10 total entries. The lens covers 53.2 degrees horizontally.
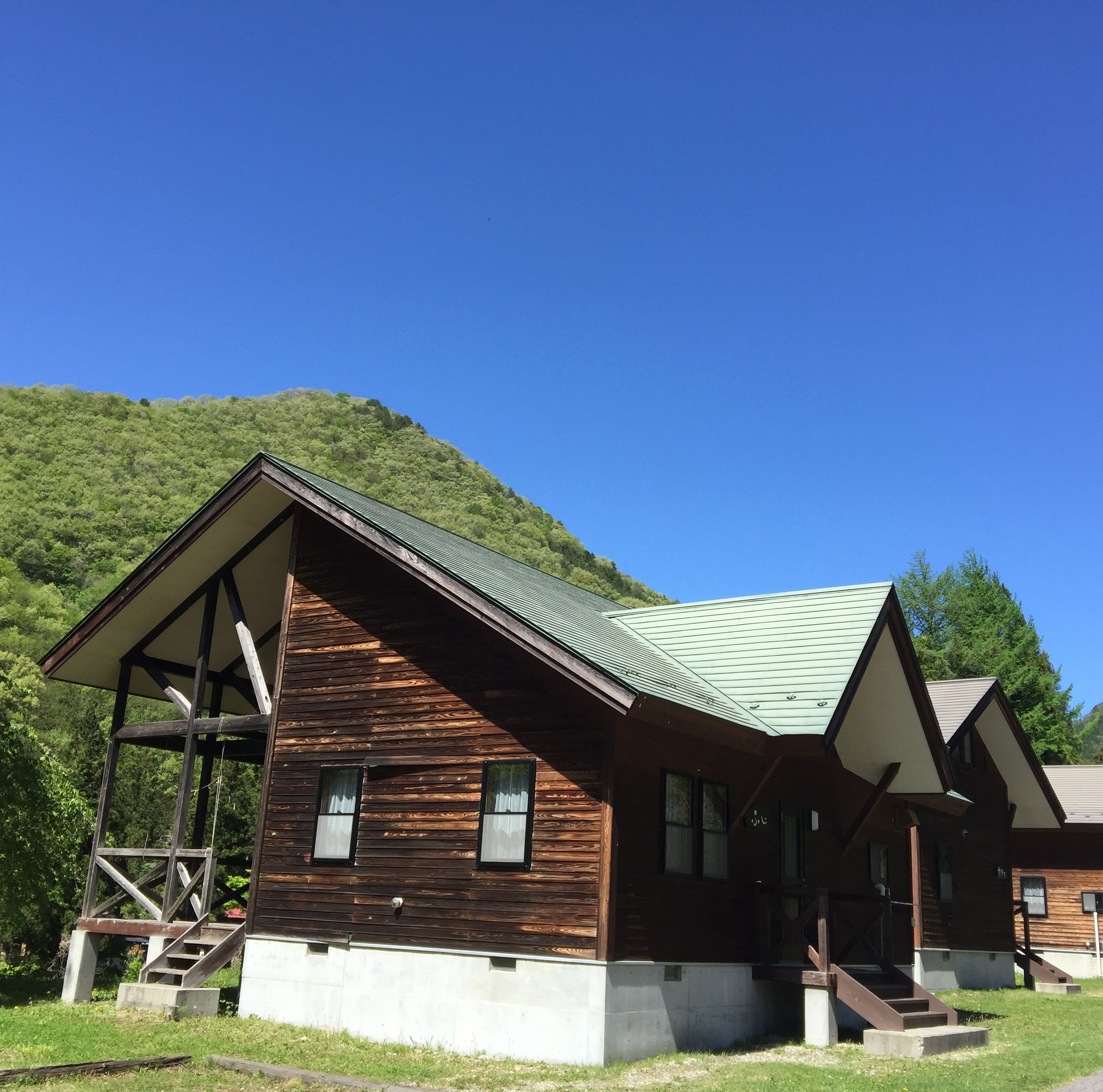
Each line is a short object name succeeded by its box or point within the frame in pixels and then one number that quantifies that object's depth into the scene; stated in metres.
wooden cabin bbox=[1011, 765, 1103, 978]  32.34
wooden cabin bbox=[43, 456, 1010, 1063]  13.34
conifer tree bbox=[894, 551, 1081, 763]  57.44
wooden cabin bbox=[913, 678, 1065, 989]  24.47
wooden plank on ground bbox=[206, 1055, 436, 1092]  10.76
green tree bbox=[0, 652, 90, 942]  19.44
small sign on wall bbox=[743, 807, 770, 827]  16.12
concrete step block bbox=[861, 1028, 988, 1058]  13.86
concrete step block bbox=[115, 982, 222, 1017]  14.80
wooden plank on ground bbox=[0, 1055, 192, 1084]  10.36
